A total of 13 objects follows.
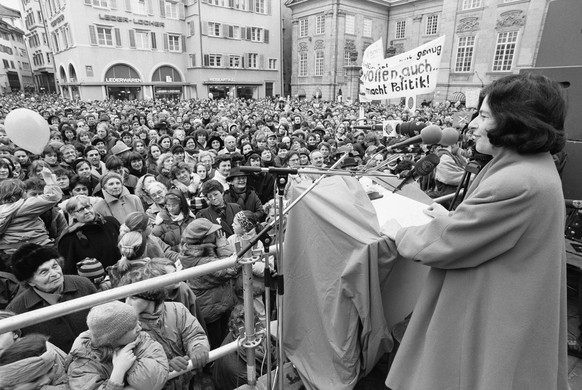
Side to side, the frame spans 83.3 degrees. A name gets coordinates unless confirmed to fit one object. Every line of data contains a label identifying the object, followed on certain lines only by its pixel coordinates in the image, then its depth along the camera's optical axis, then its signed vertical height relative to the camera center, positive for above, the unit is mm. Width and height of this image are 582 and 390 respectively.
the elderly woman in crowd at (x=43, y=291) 2322 -1366
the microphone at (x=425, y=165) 1787 -352
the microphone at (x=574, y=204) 2514 -785
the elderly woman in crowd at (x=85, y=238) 3334 -1418
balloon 5988 -575
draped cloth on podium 1491 -883
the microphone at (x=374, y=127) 2164 -183
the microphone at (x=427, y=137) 1476 -168
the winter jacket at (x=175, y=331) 2082 -1475
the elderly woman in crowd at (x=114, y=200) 4180 -1271
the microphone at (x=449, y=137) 1538 -173
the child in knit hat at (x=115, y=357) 1660 -1315
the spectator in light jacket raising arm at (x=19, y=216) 3334 -1177
